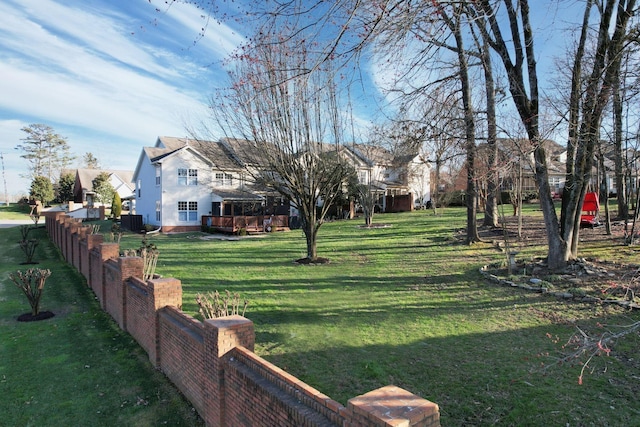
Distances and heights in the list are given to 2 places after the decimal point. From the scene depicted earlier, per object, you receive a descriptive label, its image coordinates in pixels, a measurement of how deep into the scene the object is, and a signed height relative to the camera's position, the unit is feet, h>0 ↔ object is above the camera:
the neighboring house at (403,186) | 126.62 +8.67
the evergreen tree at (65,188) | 178.40 +13.42
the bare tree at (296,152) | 42.37 +7.21
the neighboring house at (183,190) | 95.25 +6.19
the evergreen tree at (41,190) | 159.74 +11.45
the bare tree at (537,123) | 28.37 +6.47
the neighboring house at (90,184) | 175.73 +15.98
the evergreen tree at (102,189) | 150.10 +10.54
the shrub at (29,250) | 54.95 -4.80
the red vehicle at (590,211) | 54.91 -0.83
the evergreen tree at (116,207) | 123.44 +2.83
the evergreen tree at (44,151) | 204.54 +35.54
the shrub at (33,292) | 29.84 -5.78
